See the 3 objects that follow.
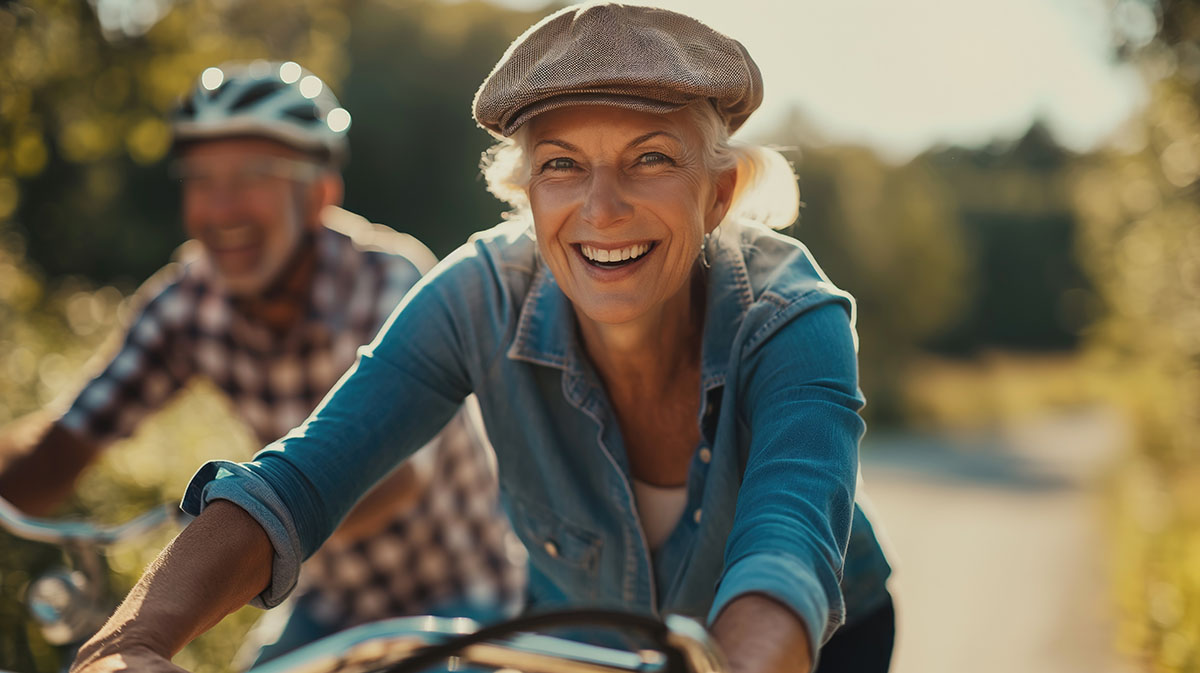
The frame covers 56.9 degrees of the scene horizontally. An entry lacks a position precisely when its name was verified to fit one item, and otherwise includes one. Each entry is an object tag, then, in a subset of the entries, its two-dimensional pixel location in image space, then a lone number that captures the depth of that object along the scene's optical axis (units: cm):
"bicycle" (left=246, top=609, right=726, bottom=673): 113
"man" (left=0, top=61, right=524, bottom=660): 308
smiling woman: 161
